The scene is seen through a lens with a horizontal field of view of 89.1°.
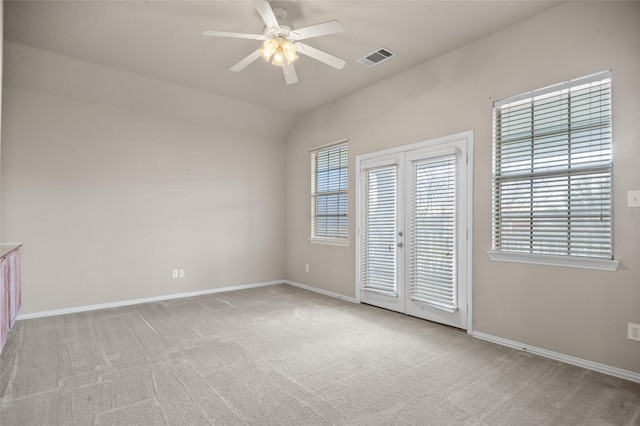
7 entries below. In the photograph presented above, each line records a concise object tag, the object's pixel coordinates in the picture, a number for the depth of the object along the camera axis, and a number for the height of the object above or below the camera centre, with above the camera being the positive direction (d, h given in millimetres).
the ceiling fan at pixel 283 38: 2582 +1526
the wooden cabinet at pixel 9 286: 2738 -690
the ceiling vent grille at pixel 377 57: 3760 +1882
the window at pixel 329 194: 5305 +345
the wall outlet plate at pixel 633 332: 2534 -916
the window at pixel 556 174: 2732 +374
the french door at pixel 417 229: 3678 -189
